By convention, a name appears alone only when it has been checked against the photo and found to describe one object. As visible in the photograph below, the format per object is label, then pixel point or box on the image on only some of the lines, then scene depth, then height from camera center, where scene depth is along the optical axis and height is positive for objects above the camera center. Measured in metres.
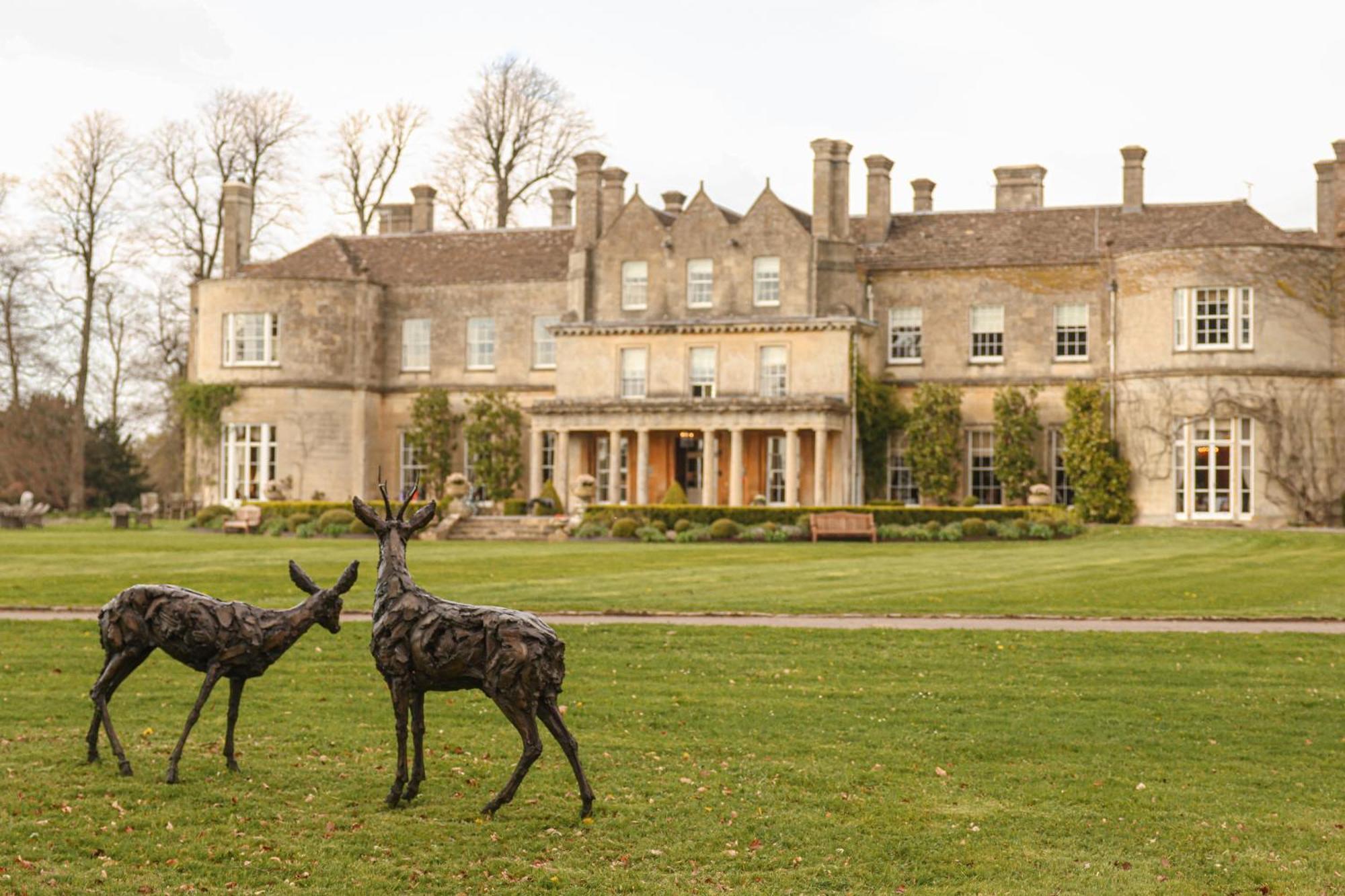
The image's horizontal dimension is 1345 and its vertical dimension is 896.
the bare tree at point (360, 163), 59.59 +12.30
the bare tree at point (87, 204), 54.34 +9.66
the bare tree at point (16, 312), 54.19 +5.99
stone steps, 38.56 -0.86
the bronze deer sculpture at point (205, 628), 10.19 -0.88
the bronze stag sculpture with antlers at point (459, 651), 9.27 -0.92
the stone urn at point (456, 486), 41.94 +0.19
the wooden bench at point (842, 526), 36.03 -0.64
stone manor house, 39.88 +4.40
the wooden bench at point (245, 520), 40.19 -0.74
